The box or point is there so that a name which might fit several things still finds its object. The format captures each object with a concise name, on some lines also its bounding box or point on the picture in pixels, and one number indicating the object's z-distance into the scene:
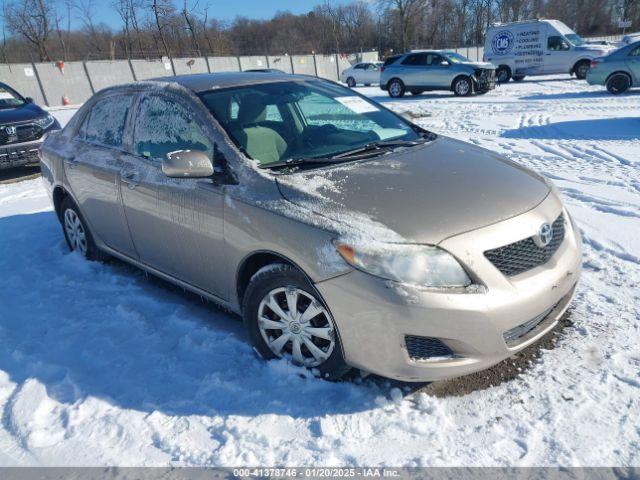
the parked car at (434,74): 16.62
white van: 19.47
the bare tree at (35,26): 38.78
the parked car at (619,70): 13.98
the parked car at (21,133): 8.37
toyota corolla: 2.30
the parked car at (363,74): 26.90
